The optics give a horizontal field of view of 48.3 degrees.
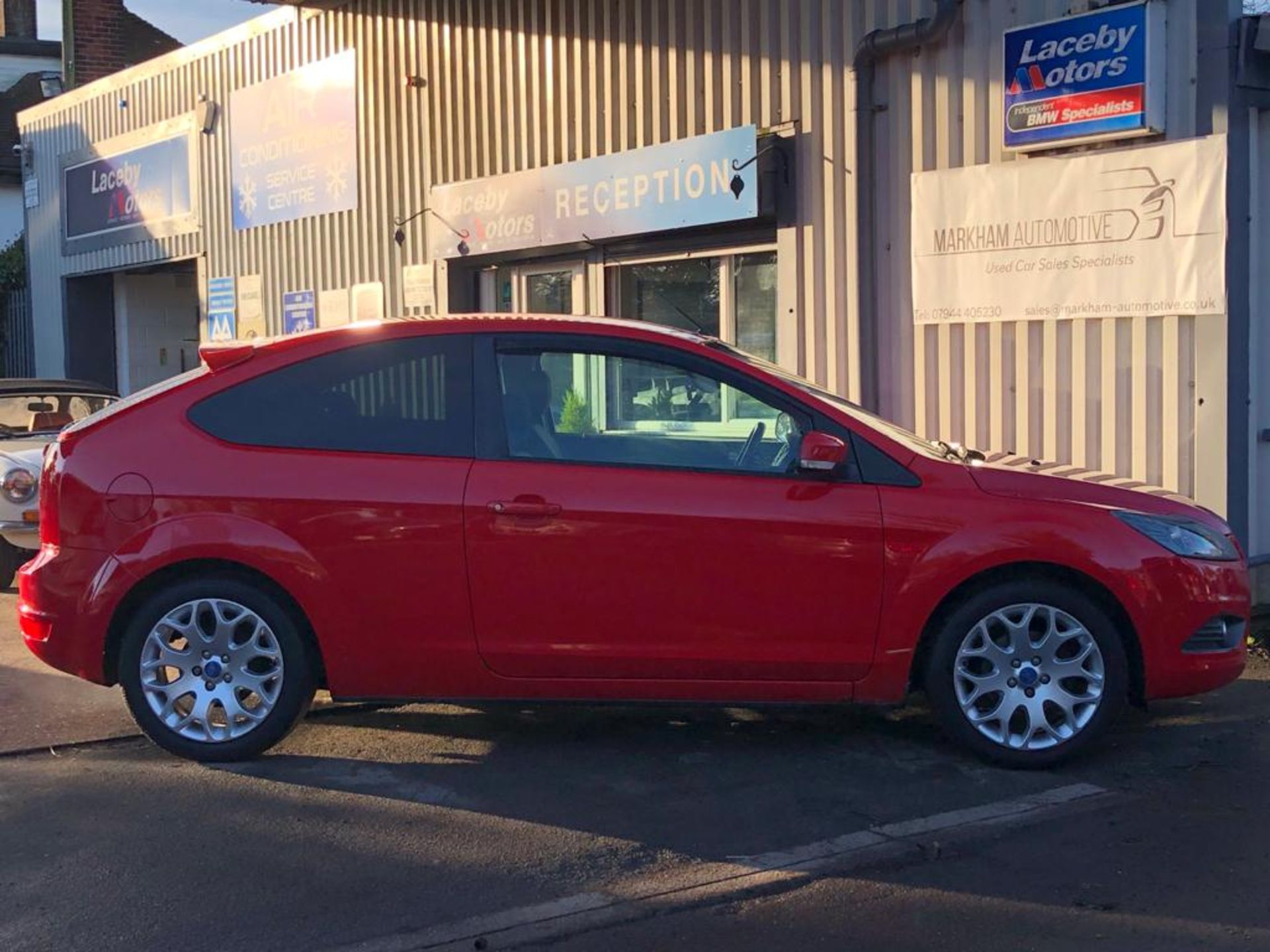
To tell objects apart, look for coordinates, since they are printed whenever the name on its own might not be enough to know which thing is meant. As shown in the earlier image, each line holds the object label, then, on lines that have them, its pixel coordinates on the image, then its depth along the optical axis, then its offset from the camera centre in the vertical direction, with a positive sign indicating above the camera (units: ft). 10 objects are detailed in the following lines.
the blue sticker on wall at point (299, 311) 49.03 +4.04
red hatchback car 17.89 -1.79
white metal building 26.04 +6.10
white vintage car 31.32 -0.18
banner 25.57 +3.48
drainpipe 30.60 +4.67
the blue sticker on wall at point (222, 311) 53.57 +4.46
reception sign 33.68 +5.90
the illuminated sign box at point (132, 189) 55.52 +10.01
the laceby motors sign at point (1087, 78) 25.75 +6.36
